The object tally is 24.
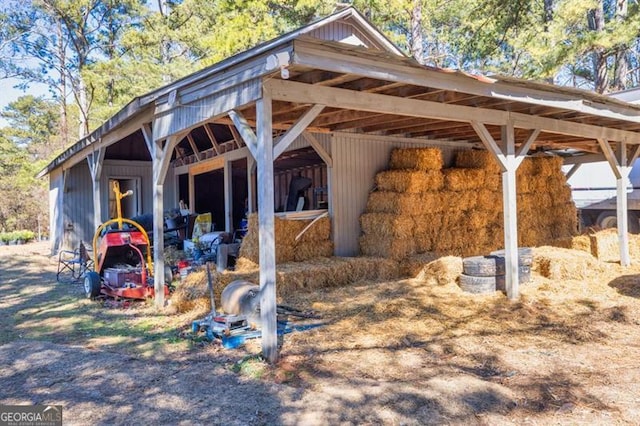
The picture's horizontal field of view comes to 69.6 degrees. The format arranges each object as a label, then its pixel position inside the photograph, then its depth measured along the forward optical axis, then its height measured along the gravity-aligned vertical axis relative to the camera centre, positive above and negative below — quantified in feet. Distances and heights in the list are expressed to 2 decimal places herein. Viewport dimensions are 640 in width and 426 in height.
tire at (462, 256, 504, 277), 21.67 -2.46
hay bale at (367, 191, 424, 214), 27.12 +0.85
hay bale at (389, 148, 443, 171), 28.60 +3.62
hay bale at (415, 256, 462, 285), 23.22 -2.85
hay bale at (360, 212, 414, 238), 26.71 -0.47
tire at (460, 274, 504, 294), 21.54 -3.25
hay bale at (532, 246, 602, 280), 23.20 -2.66
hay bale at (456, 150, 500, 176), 31.99 +3.82
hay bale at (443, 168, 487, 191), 29.68 +2.42
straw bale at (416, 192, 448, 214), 28.14 +0.87
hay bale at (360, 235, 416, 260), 26.63 -1.76
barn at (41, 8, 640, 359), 13.71 +4.50
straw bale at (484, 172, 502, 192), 31.86 +2.35
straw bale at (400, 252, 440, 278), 26.32 -2.73
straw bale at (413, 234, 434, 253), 27.96 -1.63
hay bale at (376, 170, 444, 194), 27.48 +2.18
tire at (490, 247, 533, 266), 22.81 -2.13
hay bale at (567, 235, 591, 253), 29.99 -1.98
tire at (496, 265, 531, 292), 22.81 -2.98
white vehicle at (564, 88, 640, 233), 36.29 +1.73
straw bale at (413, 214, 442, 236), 27.89 -0.47
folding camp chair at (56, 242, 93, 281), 26.50 -2.85
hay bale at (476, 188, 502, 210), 31.22 +1.08
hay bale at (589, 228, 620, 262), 29.37 -2.18
